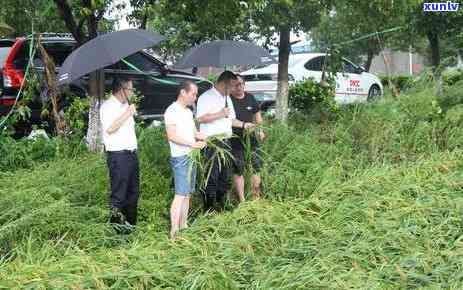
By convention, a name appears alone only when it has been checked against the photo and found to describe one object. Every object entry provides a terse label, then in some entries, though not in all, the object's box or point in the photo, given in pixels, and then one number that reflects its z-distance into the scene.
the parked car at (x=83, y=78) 8.85
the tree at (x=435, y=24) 13.65
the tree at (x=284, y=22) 9.49
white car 13.09
